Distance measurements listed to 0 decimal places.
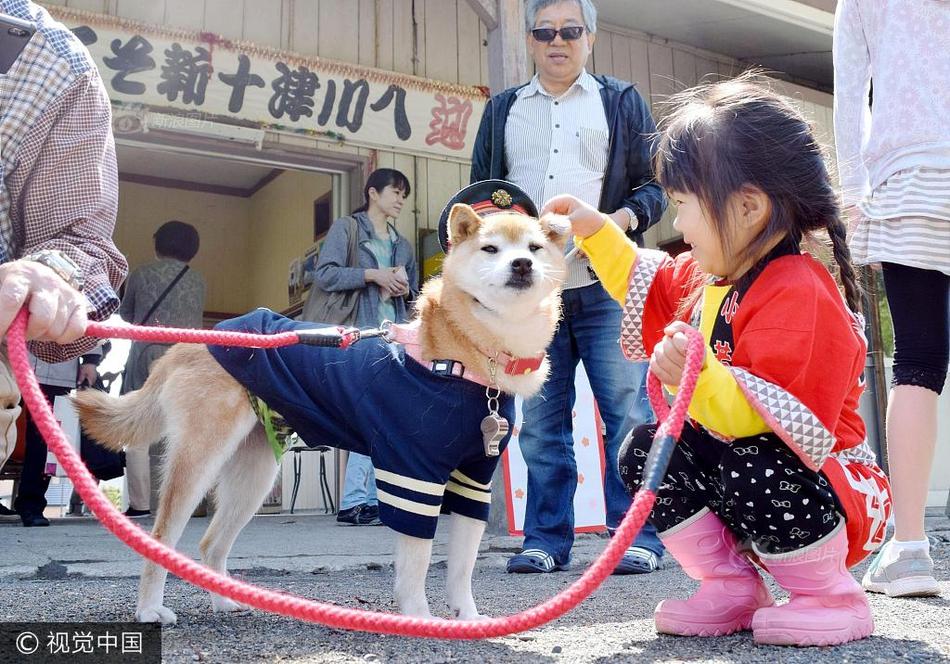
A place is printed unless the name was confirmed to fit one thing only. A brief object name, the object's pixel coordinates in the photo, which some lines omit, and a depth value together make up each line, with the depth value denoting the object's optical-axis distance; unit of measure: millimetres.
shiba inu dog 2145
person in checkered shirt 1664
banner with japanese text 5879
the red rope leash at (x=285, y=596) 1127
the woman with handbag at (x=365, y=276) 5426
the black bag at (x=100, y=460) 6113
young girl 1733
